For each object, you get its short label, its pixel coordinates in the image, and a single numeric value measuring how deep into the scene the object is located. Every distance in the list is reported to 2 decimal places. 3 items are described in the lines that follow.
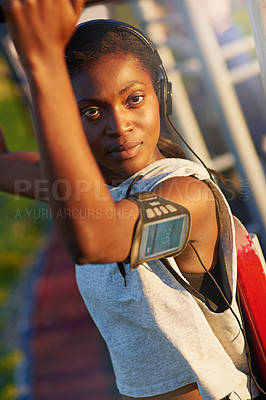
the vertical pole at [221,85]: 3.49
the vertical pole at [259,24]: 1.52
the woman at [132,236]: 1.39
